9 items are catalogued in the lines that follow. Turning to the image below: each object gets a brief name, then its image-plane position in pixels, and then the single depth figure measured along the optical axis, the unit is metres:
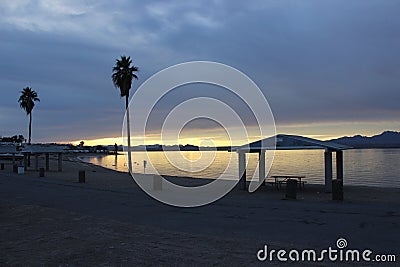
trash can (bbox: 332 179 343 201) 16.34
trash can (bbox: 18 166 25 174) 38.78
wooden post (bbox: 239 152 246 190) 22.30
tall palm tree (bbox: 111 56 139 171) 39.22
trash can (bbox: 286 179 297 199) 17.30
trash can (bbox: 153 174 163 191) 21.08
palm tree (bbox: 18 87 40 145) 57.91
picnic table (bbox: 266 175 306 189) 23.36
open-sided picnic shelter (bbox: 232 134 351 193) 20.16
